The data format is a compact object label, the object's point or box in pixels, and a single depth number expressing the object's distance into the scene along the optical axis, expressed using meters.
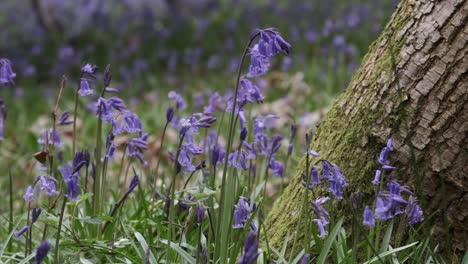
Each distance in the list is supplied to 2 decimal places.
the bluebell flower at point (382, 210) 3.39
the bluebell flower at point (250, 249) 3.03
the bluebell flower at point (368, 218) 3.38
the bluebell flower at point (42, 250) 3.15
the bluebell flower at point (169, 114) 4.47
